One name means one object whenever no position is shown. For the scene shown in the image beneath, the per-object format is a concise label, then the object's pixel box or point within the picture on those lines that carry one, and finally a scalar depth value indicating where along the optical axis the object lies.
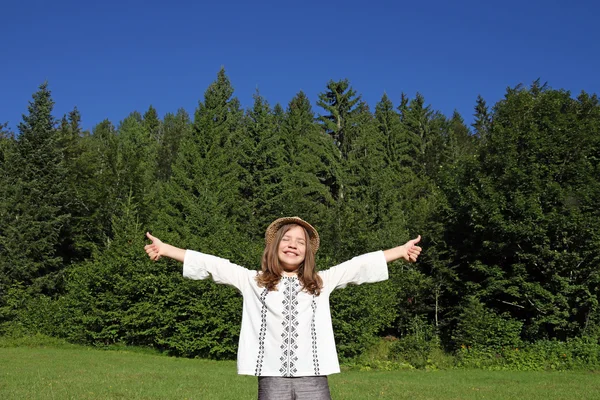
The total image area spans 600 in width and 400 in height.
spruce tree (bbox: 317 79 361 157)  37.69
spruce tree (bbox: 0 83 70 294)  30.30
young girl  3.20
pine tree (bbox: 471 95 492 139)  49.62
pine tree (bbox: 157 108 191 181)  47.97
